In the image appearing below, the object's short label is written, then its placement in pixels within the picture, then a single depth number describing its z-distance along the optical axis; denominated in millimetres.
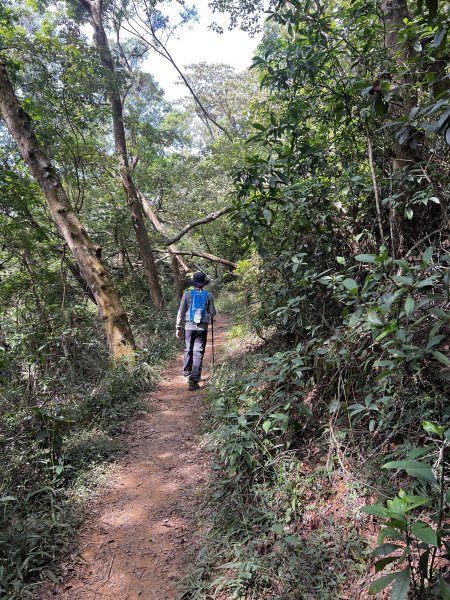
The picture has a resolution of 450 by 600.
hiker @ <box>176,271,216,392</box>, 5895
